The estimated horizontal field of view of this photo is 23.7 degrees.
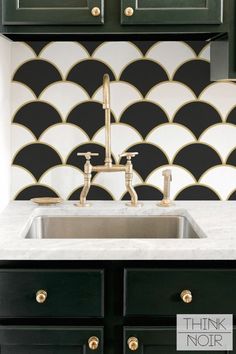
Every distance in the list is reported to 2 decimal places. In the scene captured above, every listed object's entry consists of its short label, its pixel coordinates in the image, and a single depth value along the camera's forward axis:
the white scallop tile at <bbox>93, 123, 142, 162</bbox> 2.40
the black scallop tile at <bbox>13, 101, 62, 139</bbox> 2.39
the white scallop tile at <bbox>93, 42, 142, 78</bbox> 2.36
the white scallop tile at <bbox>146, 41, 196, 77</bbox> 2.36
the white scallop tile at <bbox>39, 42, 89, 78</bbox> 2.36
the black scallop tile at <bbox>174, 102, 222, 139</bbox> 2.40
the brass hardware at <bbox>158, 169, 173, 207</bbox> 2.30
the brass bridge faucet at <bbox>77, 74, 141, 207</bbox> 2.28
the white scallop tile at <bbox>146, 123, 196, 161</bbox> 2.41
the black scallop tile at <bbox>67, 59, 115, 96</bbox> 2.37
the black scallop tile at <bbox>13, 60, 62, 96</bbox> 2.37
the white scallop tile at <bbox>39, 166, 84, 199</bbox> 2.42
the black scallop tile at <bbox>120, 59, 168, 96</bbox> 2.37
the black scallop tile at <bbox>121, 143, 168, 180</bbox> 2.41
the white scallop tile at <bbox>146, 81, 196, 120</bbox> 2.38
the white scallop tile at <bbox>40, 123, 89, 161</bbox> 2.40
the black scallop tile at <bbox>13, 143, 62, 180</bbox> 2.41
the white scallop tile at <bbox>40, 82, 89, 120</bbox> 2.38
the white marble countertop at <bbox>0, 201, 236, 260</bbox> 1.65
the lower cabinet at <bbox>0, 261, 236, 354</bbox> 1.69
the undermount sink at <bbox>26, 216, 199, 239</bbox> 2.24
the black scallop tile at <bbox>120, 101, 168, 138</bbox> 2.39
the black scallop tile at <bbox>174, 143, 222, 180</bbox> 2.42
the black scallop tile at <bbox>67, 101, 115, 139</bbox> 2.39
